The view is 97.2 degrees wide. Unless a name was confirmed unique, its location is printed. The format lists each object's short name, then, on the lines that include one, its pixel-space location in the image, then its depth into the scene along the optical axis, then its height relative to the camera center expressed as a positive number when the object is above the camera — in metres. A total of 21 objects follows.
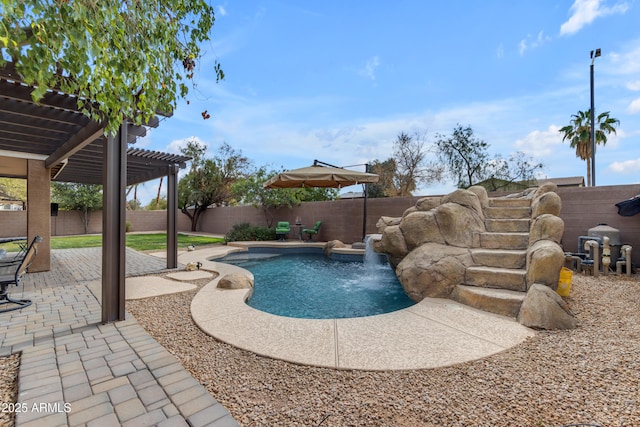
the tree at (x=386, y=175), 16.19 +2.17
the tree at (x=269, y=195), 12.16 +0.80
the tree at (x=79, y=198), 16.55 +0.85
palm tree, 14.45 +4.38
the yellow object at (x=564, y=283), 3.76 -0.95
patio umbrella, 8.25 +1.05
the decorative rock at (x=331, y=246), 9.16 -1.08
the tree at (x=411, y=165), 15.15 +2.60
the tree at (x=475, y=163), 12.39 +2.31
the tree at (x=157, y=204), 26.80 +0.85
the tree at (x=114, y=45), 1.45 +1.01
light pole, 8.77 +2.93
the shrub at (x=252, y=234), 12.00 -0.93
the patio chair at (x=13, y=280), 3.44 -0.82
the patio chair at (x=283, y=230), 11.34 -0.69
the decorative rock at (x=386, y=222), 6.44 -0.21
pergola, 3.13 +1.08
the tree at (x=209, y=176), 16.70 +2.22
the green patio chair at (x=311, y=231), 10.89 -0.71
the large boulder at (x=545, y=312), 2.88 -1.03
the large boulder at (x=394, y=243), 4.96 -0.54
